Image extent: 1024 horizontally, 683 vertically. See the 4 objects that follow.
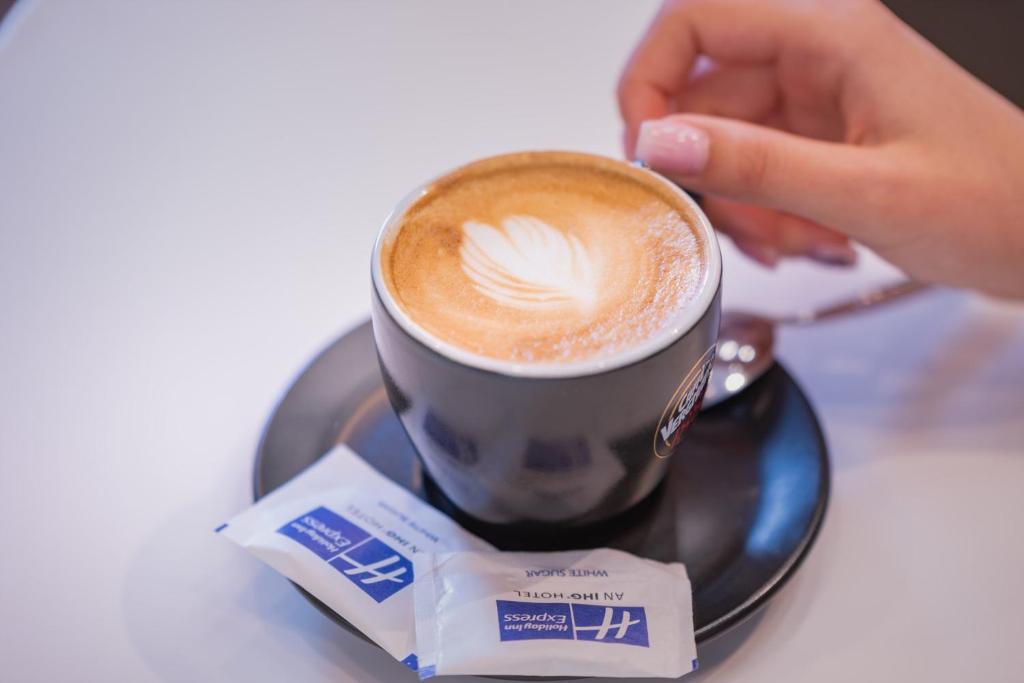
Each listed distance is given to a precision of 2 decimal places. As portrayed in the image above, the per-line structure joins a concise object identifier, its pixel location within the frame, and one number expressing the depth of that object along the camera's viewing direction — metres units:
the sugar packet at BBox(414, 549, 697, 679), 0.30
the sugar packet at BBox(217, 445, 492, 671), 0.31
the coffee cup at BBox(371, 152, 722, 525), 0.30
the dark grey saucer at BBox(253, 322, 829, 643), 0.33
